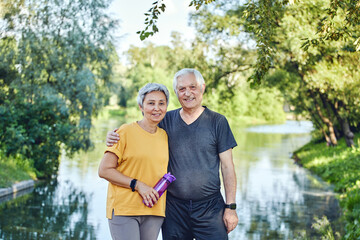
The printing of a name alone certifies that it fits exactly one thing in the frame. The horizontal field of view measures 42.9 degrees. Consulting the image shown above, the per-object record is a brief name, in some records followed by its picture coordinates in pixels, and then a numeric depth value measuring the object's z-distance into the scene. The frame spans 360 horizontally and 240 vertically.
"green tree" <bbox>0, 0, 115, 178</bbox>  13.25
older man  3.55
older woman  3.25
